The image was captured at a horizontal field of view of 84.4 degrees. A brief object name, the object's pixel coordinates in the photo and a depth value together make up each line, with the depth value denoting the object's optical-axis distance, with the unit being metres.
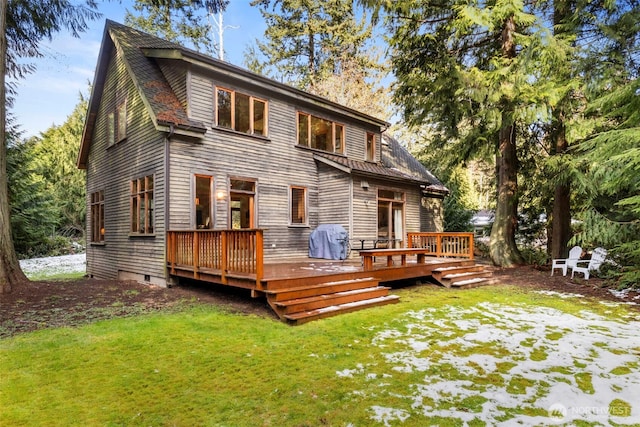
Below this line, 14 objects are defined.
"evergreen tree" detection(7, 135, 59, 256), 13.84
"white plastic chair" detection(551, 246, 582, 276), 9.59
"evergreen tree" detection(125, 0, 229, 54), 22.30
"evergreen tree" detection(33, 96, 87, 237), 20.94
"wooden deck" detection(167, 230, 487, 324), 5.80
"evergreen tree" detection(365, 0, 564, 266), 9.41
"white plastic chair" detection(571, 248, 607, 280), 9.29
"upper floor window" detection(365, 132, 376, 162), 13.79
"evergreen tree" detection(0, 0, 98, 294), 7.49
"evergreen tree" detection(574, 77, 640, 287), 6.22
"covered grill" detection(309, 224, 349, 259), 10.34
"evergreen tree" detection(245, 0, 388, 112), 22.64
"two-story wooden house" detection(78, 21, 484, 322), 8.41
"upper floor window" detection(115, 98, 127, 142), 10.15
